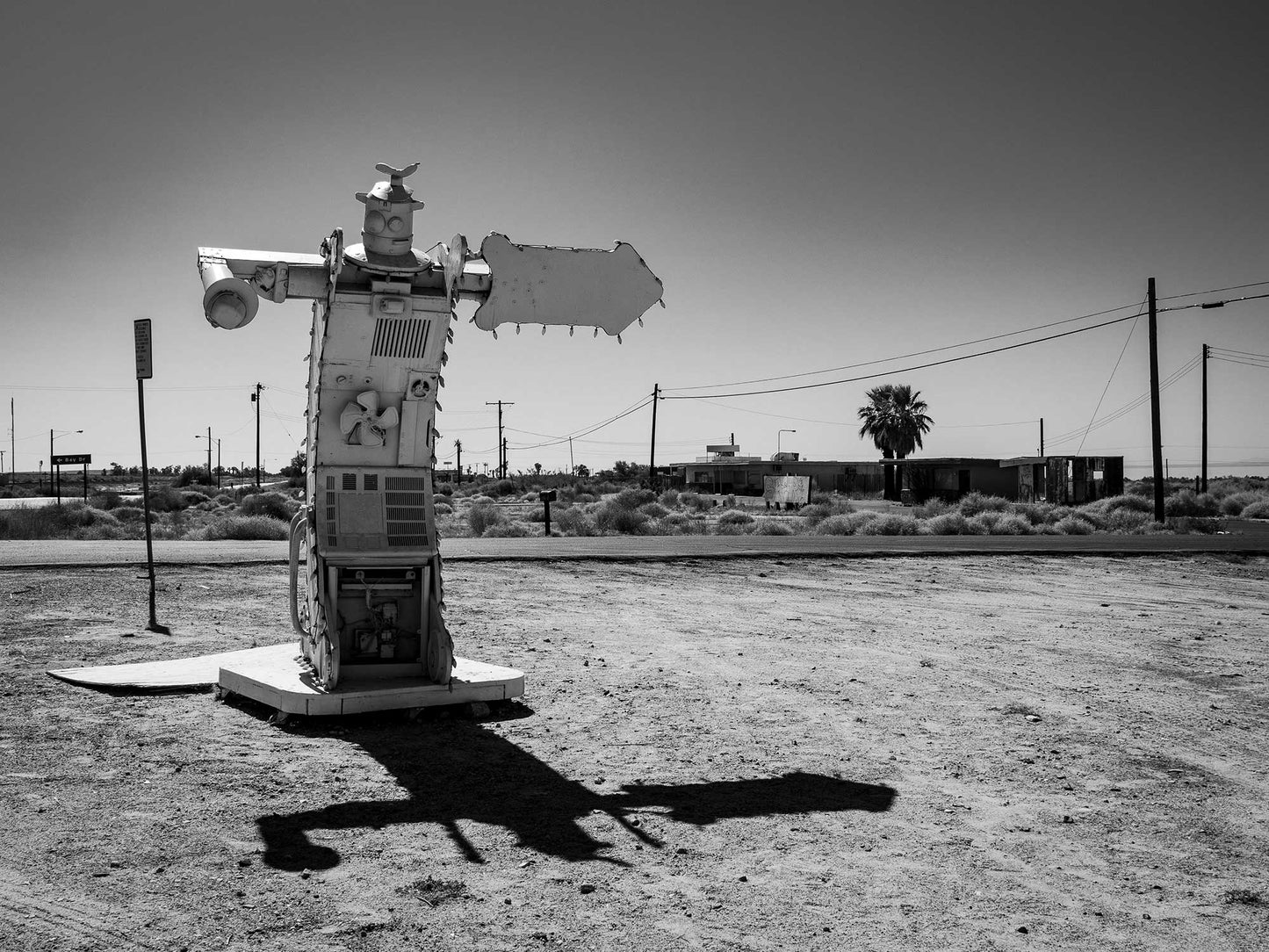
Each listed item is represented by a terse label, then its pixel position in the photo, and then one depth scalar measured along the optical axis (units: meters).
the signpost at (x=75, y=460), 49.14
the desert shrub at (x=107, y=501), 48.00
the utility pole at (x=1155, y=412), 33.97
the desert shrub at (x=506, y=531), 30.44
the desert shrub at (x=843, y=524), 35.88
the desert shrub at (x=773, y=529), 34.56
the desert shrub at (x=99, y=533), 29.25
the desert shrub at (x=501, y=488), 81.06
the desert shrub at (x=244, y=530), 27.64
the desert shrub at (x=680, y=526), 35.16
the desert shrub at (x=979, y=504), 45.94
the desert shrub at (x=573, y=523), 32.91
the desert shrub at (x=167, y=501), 53.41
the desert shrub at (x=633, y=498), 49.91
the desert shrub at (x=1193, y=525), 32.91
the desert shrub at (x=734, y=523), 36.59
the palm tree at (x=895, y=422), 71.50
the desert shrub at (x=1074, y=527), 33.62
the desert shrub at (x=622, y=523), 33.31
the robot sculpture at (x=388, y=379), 7.03
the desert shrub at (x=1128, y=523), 35.19
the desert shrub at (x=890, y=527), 33.91
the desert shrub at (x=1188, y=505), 46.84
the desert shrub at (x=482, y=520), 32.34
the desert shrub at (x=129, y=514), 40.80
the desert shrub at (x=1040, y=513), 41.00
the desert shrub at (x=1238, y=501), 51.00
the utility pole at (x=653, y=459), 65.36
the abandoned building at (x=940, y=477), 52.34
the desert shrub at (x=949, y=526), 34.28
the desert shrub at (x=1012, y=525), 34.64
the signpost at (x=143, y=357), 11.96
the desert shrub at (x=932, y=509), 47.45
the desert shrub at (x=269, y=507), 40.50
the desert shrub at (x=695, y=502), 56.08
